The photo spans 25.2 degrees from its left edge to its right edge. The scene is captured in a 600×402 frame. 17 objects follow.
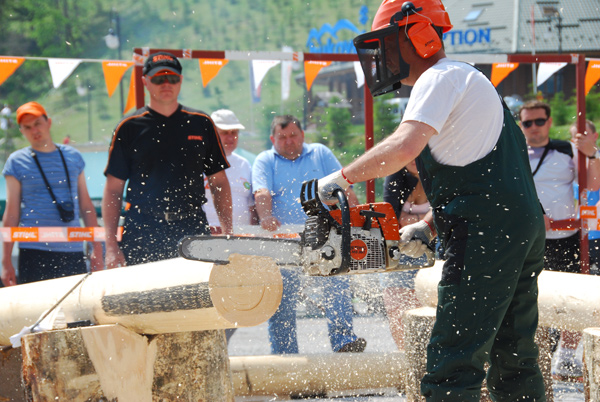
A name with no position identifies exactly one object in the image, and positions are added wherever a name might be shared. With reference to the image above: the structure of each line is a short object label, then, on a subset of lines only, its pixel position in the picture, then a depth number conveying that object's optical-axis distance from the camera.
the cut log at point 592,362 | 5.57
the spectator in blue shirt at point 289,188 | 8.59
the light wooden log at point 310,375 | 7.23
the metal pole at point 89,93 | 80.58
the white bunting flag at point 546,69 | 11.17
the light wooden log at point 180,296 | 5.25
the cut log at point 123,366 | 5.17
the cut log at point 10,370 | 6.54
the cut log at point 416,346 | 6.30
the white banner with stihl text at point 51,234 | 9.49
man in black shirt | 7.89
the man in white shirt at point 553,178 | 9.94
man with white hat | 9.73
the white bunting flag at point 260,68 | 10.11
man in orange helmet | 4.45
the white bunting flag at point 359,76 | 10.96
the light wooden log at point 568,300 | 6.00
